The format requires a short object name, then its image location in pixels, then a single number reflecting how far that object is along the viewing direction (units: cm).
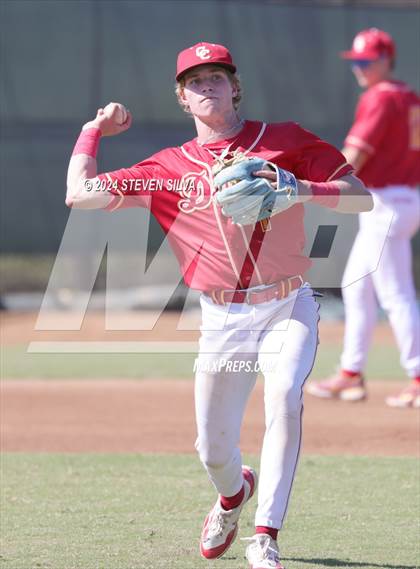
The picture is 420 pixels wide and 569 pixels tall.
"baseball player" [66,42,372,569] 887
